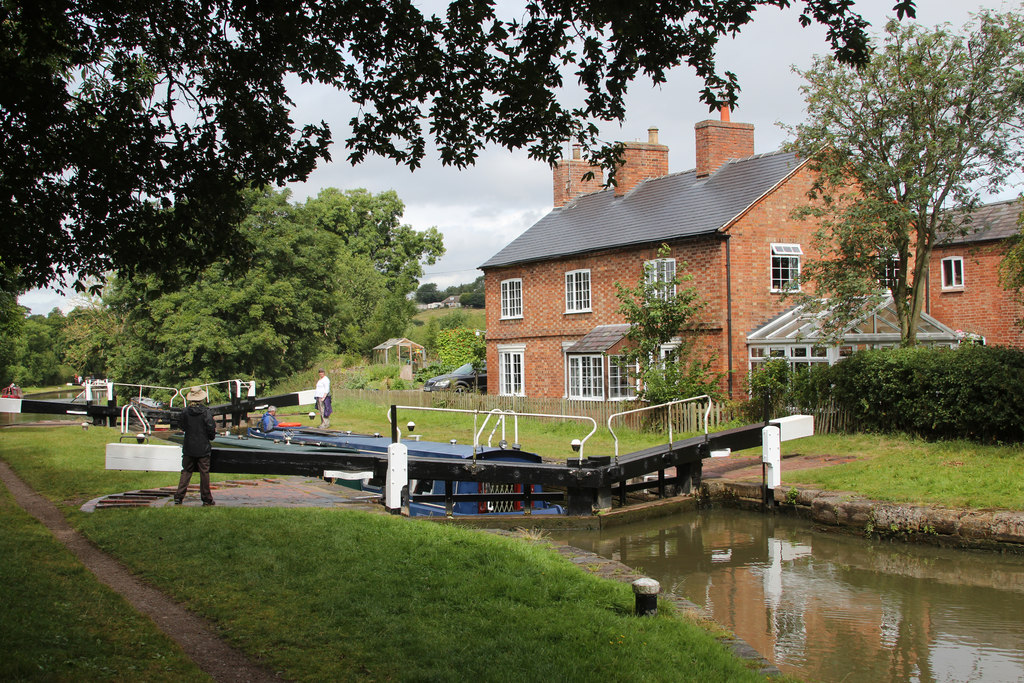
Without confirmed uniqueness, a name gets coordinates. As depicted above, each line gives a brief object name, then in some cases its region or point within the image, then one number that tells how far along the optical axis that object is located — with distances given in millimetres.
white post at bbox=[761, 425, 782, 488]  13414
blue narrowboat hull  13719
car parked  35288
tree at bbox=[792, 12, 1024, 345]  17906
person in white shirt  27125
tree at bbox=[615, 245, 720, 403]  22188
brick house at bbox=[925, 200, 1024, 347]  27688
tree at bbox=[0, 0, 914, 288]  7523
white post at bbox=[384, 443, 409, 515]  11766
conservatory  21406
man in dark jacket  11766
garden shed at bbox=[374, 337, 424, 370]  51719
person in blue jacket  20625
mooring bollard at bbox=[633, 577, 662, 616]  6570
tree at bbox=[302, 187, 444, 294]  65125
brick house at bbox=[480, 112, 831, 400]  23891
